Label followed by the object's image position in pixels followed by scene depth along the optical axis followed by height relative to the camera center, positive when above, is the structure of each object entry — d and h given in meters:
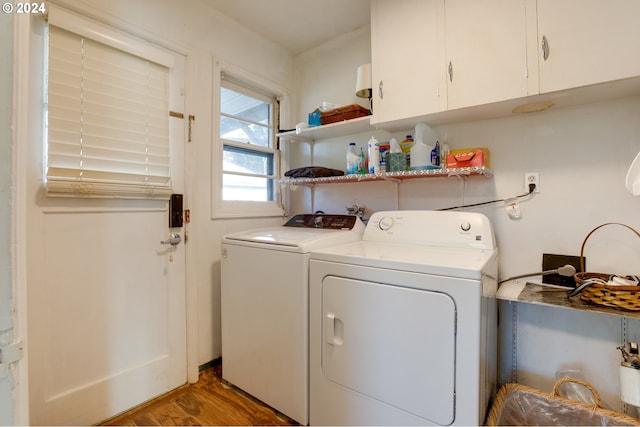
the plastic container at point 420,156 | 1.79 +0.34
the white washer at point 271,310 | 1.54 -0.55
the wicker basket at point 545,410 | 1.30 -0.92
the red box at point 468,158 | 1.65 +0.31
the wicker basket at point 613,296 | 1.13 -0.33
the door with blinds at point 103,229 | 1.41 -0.08
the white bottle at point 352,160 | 2.13 +0.38
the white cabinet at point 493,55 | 1.20 +0.75
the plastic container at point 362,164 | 2.13 +0.35
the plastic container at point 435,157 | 1.81 +0.34
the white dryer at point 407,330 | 1.13 -0.50
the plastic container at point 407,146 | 1.90 +0.45
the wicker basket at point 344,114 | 2.05 +0.71
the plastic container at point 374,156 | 1.95 +0.38
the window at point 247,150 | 2.27 +0.52
